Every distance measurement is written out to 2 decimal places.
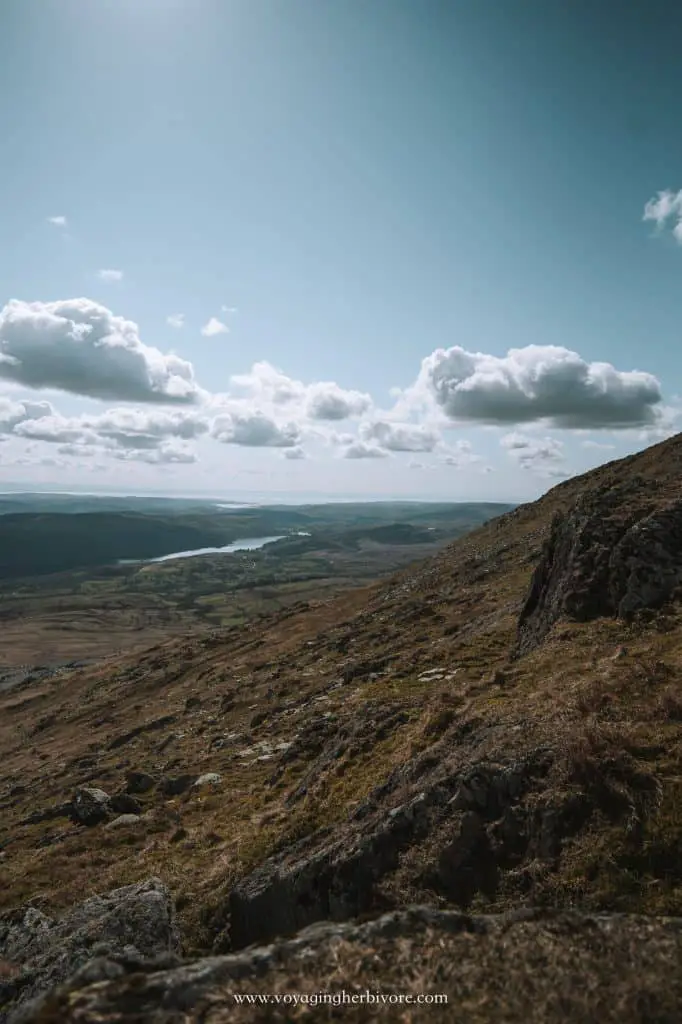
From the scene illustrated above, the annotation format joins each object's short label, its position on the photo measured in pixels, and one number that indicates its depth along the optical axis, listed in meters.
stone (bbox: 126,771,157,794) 27.32
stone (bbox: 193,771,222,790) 25.00
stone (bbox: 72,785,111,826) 24.12
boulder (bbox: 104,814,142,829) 22.72
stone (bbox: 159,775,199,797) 25.92
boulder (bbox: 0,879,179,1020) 10.90
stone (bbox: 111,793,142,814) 24.62
